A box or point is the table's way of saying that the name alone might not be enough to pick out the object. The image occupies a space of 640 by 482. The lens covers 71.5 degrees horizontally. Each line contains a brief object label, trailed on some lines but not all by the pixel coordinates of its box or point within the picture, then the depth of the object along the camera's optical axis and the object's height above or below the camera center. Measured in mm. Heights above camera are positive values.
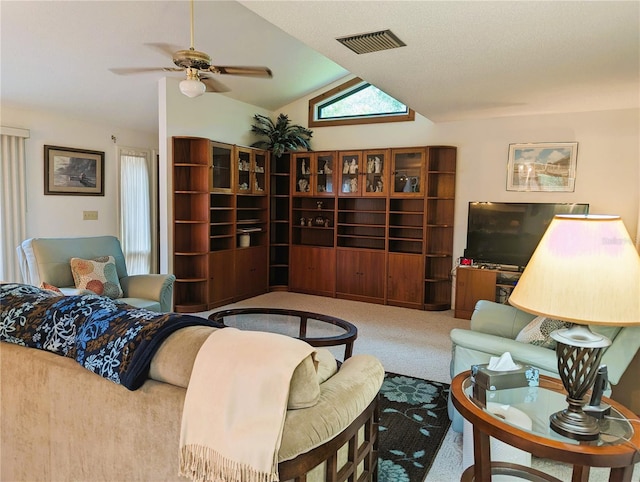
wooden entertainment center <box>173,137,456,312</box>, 5367 -200
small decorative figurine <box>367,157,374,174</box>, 5930 +590
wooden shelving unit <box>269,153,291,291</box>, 6679 -262
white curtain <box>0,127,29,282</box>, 4902 +45
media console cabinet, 4938 -829
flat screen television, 4972 -188
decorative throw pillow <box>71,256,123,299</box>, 3791 -635
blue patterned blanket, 1422 -446
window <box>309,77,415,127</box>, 5996 +1433
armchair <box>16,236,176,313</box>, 3793 -585
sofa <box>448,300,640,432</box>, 2143 -722
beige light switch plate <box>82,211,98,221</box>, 5746 -163
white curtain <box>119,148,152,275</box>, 6168 -83
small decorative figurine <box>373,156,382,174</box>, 5883 +589
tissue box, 1865 -718
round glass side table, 1445 -766
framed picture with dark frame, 5359 +391
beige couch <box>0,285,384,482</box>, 1311 -695
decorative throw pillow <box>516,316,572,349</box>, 2393 -657
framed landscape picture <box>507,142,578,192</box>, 5012 +540
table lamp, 1416 -251
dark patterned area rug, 2251 -1289
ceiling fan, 2953 +975
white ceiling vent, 2763 +1082
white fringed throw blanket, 1205 -569
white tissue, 1967 -679
